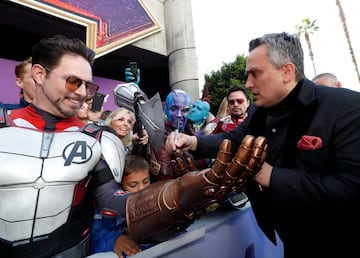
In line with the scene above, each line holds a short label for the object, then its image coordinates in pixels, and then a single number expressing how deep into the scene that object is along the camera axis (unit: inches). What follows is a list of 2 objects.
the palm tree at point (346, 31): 802.8
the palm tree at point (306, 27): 1197.1
